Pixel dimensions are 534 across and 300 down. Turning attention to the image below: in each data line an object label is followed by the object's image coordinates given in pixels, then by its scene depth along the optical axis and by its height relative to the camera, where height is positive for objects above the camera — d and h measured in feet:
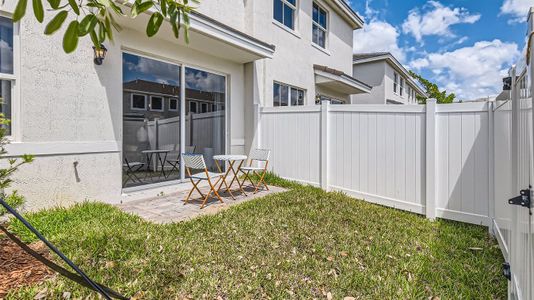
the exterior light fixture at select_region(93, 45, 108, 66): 17.19 +5.56
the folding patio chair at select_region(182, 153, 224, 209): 18.70 -0.99
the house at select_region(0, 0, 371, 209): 14.85 +4.06
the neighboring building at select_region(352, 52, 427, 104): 64.23 +17.26
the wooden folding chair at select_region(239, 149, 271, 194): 23.65 -0.72
